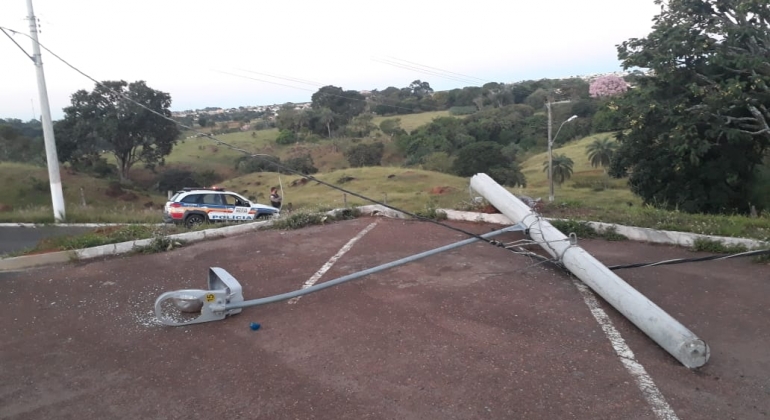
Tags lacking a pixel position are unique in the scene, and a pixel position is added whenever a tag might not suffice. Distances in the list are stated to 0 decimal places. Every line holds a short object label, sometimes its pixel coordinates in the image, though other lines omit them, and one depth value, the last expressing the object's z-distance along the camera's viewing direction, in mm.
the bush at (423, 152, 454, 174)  58281
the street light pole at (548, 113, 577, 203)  34156
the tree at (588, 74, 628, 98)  72550
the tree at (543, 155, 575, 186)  52062
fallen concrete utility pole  4492
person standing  19188
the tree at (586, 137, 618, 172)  54469
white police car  15734
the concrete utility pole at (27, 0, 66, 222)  14656
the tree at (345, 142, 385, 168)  63588
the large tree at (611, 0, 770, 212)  16203
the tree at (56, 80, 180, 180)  45938
